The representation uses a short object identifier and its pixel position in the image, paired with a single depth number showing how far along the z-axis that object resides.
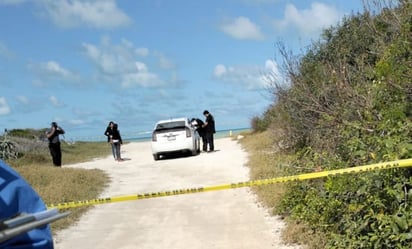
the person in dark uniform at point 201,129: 23.23
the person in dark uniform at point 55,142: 20.33
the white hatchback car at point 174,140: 21.75
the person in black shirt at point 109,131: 23.19
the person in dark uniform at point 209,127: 22.61
